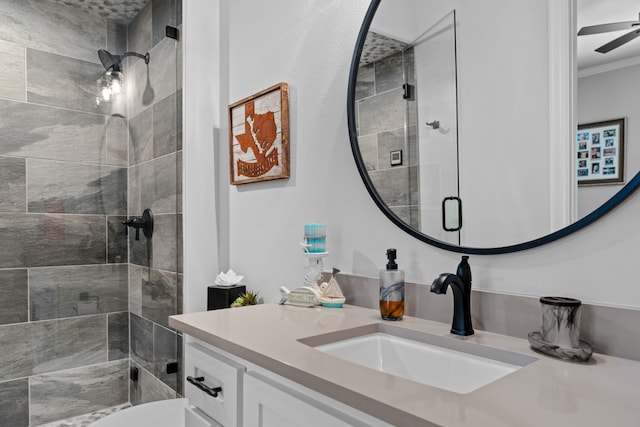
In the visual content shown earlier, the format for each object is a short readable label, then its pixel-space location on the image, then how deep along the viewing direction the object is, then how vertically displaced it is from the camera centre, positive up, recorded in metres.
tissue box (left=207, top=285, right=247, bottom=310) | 1.75 -0.33
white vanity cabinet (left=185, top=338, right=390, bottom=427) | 0.73 -0.37
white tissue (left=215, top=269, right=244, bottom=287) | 1.81 -0.27
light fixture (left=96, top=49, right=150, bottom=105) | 2.61 +0.83
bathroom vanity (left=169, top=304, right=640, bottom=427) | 0.58 -0.28
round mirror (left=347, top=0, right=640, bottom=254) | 0.88 +0.19
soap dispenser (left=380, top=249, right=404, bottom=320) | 1.12 -0.20
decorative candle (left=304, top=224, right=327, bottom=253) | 1.39 -0.08
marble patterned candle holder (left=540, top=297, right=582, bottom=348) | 0.80 -0.21
